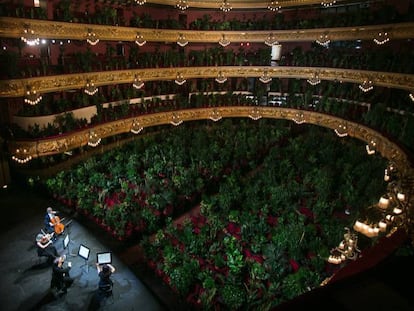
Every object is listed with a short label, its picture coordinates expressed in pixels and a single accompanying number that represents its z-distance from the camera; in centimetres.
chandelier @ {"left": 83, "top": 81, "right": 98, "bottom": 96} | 2142
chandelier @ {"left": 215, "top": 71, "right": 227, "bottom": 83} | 2833
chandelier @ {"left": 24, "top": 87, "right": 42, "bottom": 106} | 1774
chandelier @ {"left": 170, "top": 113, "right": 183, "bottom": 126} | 2809
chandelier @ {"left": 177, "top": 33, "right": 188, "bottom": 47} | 2814
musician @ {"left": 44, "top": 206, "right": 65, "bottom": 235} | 1483
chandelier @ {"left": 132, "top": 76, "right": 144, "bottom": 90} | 2506
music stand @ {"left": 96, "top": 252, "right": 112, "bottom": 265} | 1234
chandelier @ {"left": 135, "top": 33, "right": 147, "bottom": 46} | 2525
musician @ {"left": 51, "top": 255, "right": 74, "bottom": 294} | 1194
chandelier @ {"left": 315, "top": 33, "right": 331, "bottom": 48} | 2586
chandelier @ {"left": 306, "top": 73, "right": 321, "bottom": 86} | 2584
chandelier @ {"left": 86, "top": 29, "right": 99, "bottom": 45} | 2141
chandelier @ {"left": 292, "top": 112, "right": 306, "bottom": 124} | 2798
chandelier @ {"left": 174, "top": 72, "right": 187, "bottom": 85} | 2736
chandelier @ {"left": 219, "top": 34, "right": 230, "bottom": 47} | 2936
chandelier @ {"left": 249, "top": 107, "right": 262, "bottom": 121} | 3050
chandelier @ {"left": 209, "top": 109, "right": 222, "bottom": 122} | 2938
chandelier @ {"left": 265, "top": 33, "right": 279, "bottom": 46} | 2899
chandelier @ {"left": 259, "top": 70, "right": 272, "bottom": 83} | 2950
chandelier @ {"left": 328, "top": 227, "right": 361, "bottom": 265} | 1077
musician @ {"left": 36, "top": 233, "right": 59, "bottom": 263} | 1341
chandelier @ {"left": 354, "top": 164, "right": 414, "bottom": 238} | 757
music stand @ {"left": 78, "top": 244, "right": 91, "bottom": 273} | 1301
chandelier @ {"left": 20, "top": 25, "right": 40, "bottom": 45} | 1756
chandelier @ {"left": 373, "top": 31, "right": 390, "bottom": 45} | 2125
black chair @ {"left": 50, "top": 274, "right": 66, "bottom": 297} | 1209
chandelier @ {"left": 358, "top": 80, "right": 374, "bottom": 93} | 2219
